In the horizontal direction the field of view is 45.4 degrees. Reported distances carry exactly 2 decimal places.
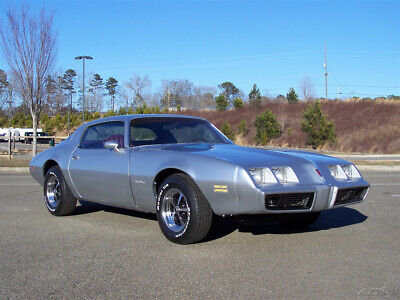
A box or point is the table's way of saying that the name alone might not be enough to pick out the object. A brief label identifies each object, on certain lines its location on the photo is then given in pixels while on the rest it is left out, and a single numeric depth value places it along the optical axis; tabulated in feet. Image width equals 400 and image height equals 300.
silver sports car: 15.01
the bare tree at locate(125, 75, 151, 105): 222.89
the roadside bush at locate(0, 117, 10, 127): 231.30
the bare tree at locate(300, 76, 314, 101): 216.74
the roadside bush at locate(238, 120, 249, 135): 151.33
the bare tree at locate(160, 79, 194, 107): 278.46
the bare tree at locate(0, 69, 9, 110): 263.90
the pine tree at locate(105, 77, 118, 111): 310.14
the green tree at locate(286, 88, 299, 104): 201.46
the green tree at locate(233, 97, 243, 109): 201.28
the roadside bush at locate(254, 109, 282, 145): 135.95
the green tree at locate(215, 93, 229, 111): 208.03
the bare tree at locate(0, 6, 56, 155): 66.39
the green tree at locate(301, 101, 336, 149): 121.70
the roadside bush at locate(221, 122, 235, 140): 133.74
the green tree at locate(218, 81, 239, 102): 332.80
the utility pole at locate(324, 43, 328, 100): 206.17
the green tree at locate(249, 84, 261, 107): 195.83
